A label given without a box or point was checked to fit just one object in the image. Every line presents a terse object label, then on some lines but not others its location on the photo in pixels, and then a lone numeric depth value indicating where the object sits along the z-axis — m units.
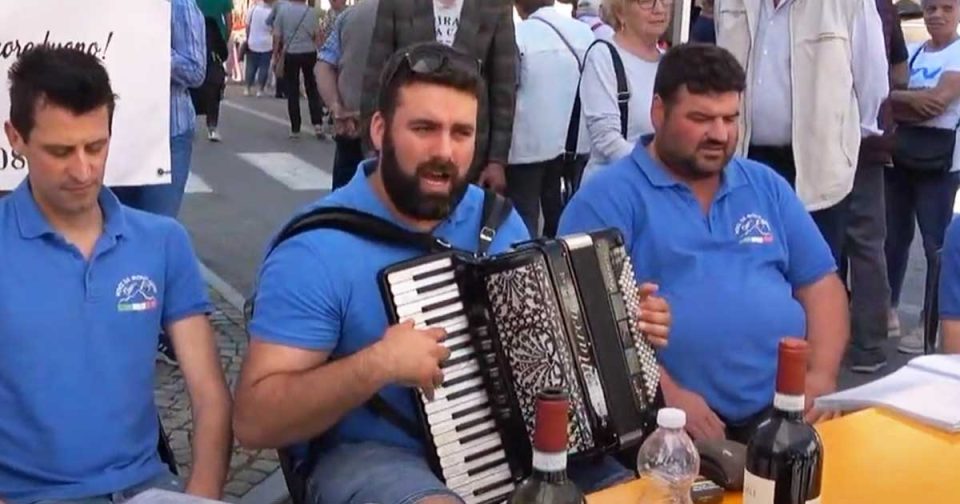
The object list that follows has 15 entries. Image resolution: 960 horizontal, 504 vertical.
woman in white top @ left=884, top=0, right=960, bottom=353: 6.19
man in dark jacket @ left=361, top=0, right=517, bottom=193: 5.20
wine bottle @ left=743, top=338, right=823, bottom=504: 1.98
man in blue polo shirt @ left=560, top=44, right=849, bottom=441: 3.34
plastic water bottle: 2.13
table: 2.23
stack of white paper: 2.63
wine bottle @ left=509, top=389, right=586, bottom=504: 1.71
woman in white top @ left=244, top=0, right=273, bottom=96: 18.75
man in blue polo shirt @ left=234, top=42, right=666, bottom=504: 2.51
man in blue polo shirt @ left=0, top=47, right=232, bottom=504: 2.61
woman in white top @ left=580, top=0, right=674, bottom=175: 4.77
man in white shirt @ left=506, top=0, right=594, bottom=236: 6.07
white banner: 3.75
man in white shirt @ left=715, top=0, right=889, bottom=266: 4.85
